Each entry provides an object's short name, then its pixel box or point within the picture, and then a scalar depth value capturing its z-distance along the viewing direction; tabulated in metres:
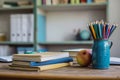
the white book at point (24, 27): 2.98
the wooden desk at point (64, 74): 0.89
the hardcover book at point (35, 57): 1.09
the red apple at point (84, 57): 1.22
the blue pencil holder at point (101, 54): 1.15
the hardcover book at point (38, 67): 1.07
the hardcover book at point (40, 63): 1.09
